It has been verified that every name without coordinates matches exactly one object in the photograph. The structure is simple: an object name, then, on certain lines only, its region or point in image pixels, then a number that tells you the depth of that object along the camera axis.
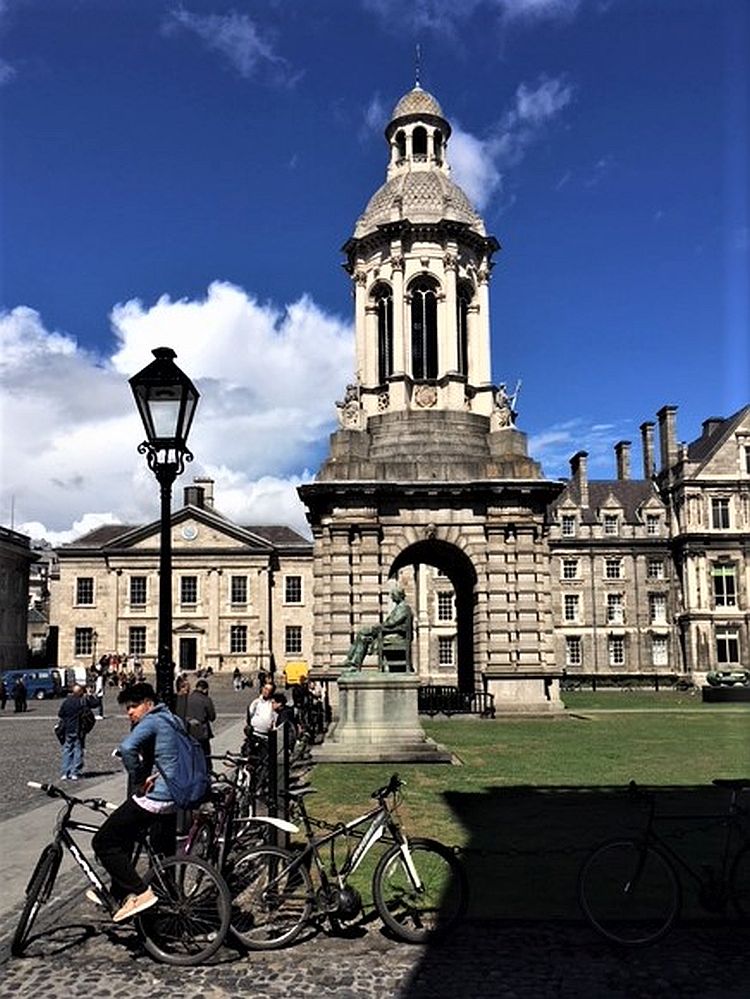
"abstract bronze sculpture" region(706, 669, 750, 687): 54.09
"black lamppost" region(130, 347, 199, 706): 8.93
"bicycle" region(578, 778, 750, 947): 7.41
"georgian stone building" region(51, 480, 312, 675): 69.38
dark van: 52.72
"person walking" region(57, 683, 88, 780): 17.14
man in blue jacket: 7.12
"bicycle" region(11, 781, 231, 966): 7.21
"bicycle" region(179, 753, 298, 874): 8.09
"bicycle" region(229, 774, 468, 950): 7.56
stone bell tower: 30.80
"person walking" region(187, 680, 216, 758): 14.60
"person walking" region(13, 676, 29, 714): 39.97
